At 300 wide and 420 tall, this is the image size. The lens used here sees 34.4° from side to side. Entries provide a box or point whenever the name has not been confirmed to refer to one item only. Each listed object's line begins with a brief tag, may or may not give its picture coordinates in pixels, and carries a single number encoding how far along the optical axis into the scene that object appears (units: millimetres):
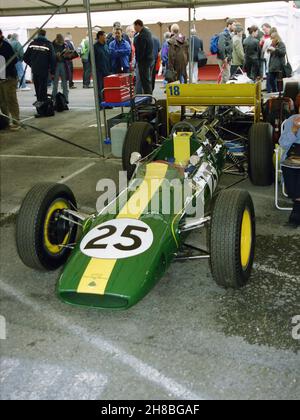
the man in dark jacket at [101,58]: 11609
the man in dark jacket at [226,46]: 14836
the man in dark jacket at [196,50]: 15645
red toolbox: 8414
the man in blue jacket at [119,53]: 12828
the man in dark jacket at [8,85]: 10045
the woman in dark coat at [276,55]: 12977
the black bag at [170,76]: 12070
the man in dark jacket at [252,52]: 14581
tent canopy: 10148
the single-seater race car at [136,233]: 3387
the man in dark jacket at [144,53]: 10993
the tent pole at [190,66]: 11855
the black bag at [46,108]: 12188
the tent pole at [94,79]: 6808
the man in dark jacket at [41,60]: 11586
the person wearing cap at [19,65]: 16688
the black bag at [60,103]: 12945
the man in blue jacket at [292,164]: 4992
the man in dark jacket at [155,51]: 13126
